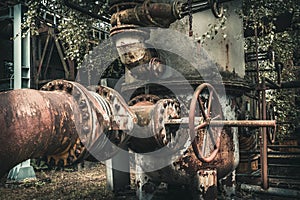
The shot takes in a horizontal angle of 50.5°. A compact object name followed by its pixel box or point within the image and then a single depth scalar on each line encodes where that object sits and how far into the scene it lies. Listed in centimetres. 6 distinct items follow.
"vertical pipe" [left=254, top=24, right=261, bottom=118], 426
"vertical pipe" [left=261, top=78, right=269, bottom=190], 427
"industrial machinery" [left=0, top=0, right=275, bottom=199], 153
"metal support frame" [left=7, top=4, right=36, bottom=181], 667
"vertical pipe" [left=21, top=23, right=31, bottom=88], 707
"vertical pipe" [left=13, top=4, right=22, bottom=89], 689
